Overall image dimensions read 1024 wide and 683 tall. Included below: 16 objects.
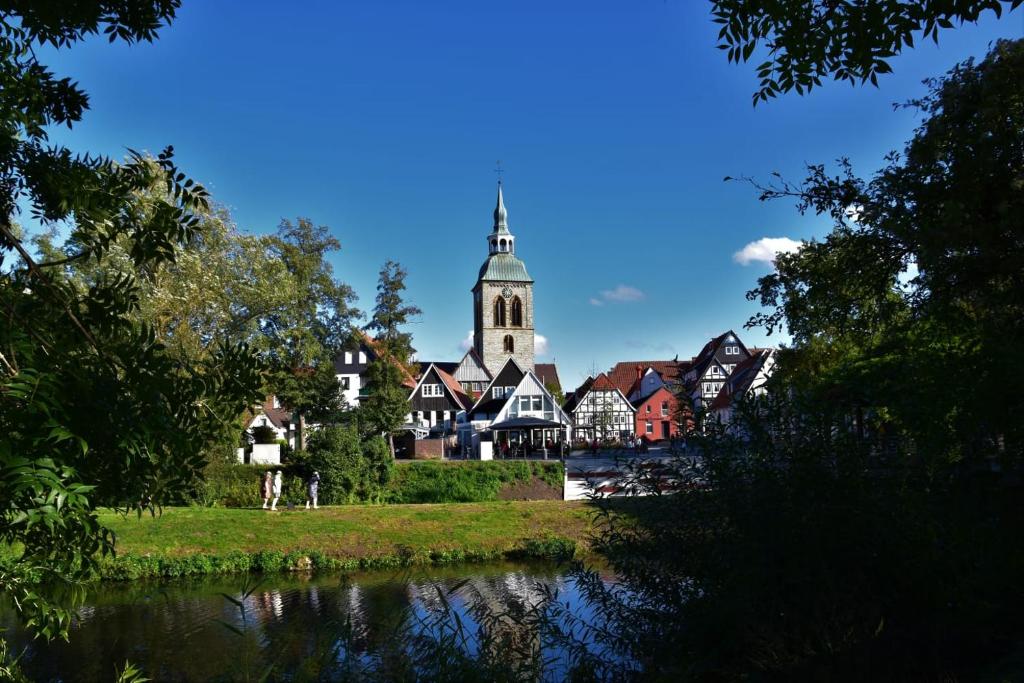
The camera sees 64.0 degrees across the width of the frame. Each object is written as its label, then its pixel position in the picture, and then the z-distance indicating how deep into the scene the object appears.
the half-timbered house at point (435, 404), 69.19
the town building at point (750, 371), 54.12
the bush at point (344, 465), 33.50
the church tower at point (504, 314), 85.75
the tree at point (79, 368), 3.75
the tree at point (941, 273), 9.02
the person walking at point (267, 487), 31.25
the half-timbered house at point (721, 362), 71.81
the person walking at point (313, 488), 30.66
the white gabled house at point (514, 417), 51.62
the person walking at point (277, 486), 31.36
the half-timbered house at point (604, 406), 63.08
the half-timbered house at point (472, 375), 83.72
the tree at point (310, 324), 38.62
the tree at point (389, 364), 44.50
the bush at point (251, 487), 32.00
